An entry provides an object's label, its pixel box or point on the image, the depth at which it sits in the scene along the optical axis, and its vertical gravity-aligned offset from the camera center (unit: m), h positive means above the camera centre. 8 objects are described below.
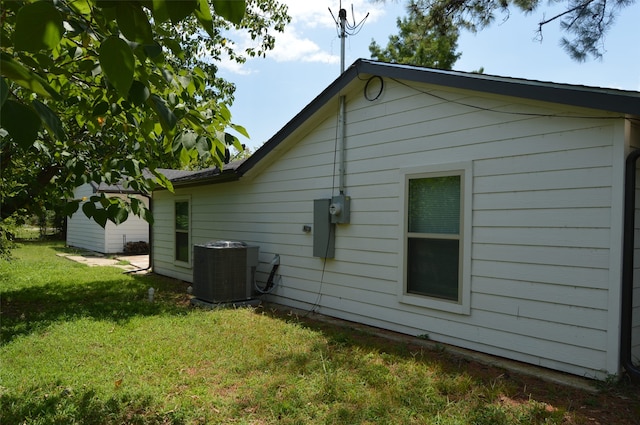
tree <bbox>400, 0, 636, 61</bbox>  7.88 +3.77
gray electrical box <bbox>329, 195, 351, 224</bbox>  5.81 -0.07
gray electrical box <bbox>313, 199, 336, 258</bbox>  6.04 -0.39
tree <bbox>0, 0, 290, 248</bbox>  1.02 +0.41
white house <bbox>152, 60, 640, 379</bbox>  3.62 -0.05
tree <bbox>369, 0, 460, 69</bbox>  9.21 +6.94
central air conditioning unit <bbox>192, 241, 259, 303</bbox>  6.68 -1.11
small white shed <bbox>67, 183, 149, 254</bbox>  16.23 -1.37
